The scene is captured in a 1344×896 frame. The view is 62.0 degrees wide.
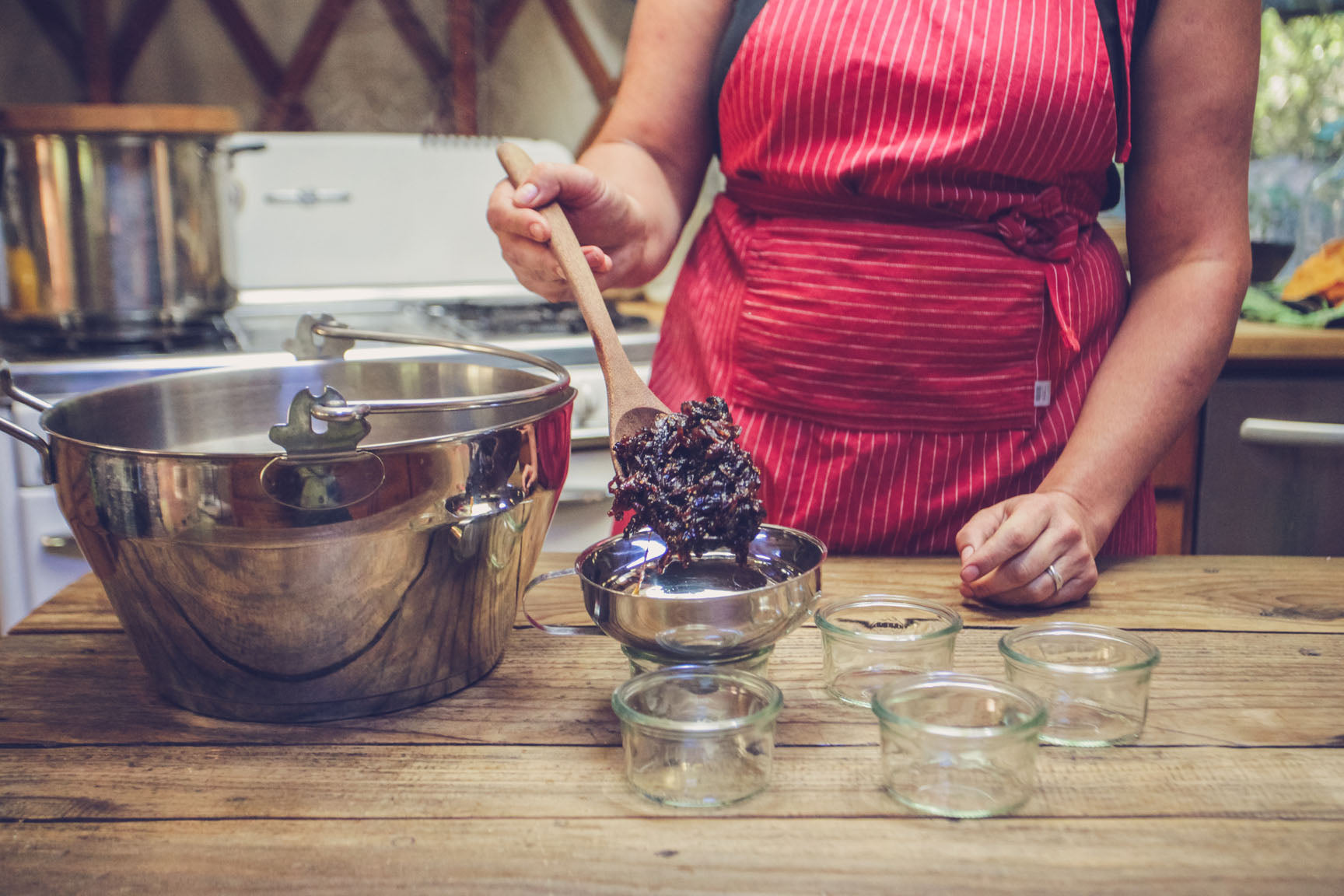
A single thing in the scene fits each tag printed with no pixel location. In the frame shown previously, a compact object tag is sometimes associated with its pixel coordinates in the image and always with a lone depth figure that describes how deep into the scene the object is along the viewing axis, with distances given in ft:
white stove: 5.59
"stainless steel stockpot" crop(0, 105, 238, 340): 4.93
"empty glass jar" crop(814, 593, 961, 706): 1.88
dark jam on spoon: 1.92
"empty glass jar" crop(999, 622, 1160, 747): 1.73
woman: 2.63
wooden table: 1.41
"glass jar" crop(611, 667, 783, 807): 1.55
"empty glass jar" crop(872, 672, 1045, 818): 1.52
